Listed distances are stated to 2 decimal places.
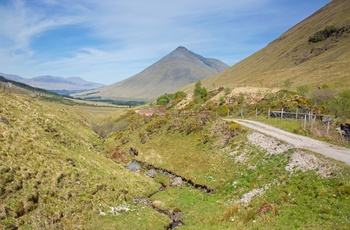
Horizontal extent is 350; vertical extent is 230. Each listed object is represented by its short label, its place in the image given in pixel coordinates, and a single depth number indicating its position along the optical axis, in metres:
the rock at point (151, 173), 46.85
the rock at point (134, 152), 61.15
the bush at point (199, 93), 115.18
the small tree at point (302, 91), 82.55
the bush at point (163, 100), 160.20
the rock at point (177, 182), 41.28
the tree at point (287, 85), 96.19
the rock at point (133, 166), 50.59
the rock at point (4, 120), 36.89
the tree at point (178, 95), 151.57
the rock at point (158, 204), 33.30
